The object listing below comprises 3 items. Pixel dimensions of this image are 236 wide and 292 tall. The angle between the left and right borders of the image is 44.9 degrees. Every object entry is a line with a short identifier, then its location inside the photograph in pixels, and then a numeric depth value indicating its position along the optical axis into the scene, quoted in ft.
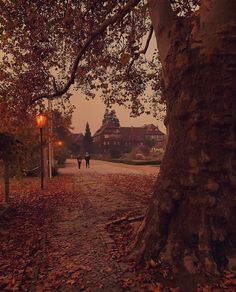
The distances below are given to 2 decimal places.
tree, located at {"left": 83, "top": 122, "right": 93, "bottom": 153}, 314.14
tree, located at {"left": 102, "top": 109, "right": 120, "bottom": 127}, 385.42
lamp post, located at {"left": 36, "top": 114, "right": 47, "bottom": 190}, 50.29
